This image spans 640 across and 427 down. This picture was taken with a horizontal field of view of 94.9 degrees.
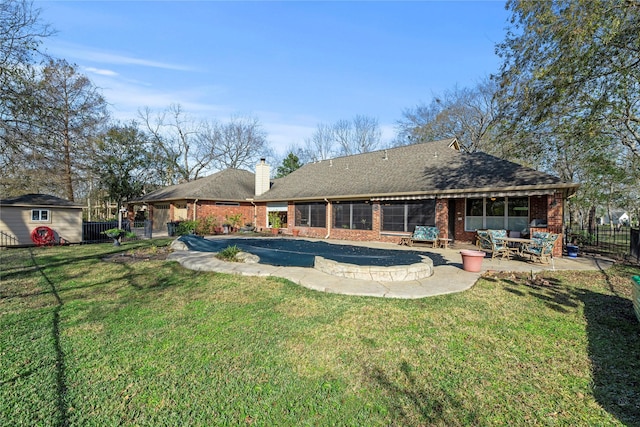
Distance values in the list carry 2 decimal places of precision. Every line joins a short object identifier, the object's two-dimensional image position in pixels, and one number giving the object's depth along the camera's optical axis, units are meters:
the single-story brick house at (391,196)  12.10
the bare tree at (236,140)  39.28
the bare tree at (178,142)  34.78
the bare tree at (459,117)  27.91
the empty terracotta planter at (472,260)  7.84
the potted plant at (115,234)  14.02
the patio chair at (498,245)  9.91
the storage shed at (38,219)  13.87
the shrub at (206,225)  20.74
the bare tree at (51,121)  9.64
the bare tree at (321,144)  39.59
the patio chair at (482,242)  12.06
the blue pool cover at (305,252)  9.27
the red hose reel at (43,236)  14.38
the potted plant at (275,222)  21.23
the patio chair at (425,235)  13.38
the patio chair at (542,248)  9.13
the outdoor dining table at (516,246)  9.64
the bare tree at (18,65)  8.99
